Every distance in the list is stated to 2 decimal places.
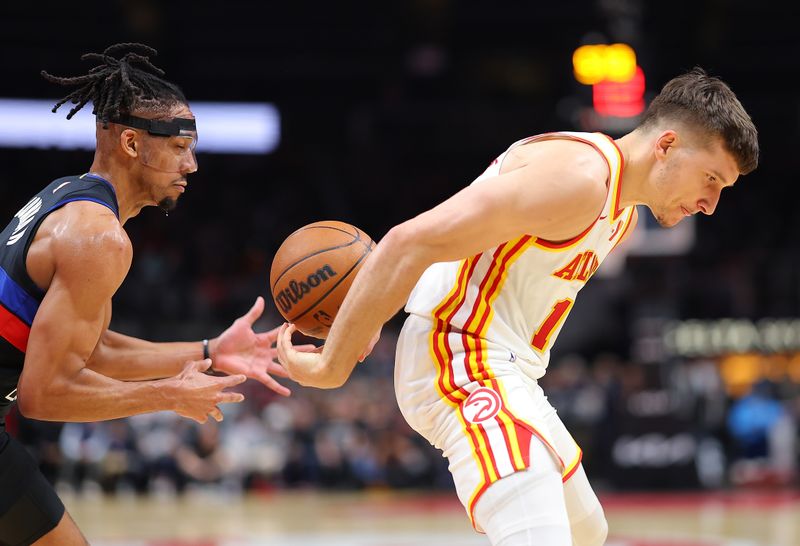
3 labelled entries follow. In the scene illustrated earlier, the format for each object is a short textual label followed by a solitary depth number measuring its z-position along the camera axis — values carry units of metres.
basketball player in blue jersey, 3.52
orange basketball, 3.72
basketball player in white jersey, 3.17
